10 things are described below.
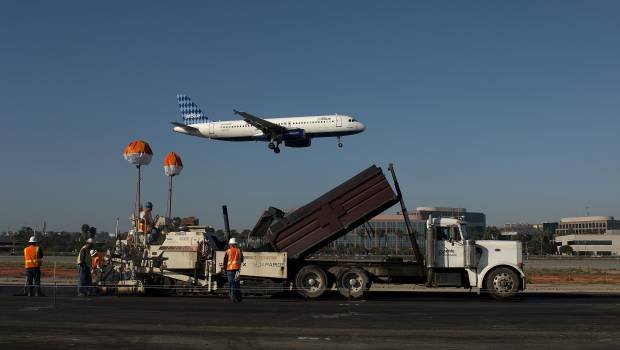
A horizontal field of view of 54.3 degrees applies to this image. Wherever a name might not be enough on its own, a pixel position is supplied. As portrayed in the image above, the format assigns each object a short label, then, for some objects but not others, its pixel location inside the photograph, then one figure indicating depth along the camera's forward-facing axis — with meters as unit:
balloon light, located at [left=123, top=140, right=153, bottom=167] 20.27
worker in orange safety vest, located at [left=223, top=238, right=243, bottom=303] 15.22
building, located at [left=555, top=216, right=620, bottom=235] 186.16
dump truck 16.05
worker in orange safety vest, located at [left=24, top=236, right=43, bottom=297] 16.92
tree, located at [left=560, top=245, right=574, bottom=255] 107.04
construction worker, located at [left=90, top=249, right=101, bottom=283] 18.00
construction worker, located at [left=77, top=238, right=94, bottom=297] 16.80
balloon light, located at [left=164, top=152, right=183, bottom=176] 21.45
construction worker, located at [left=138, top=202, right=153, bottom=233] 17.62
